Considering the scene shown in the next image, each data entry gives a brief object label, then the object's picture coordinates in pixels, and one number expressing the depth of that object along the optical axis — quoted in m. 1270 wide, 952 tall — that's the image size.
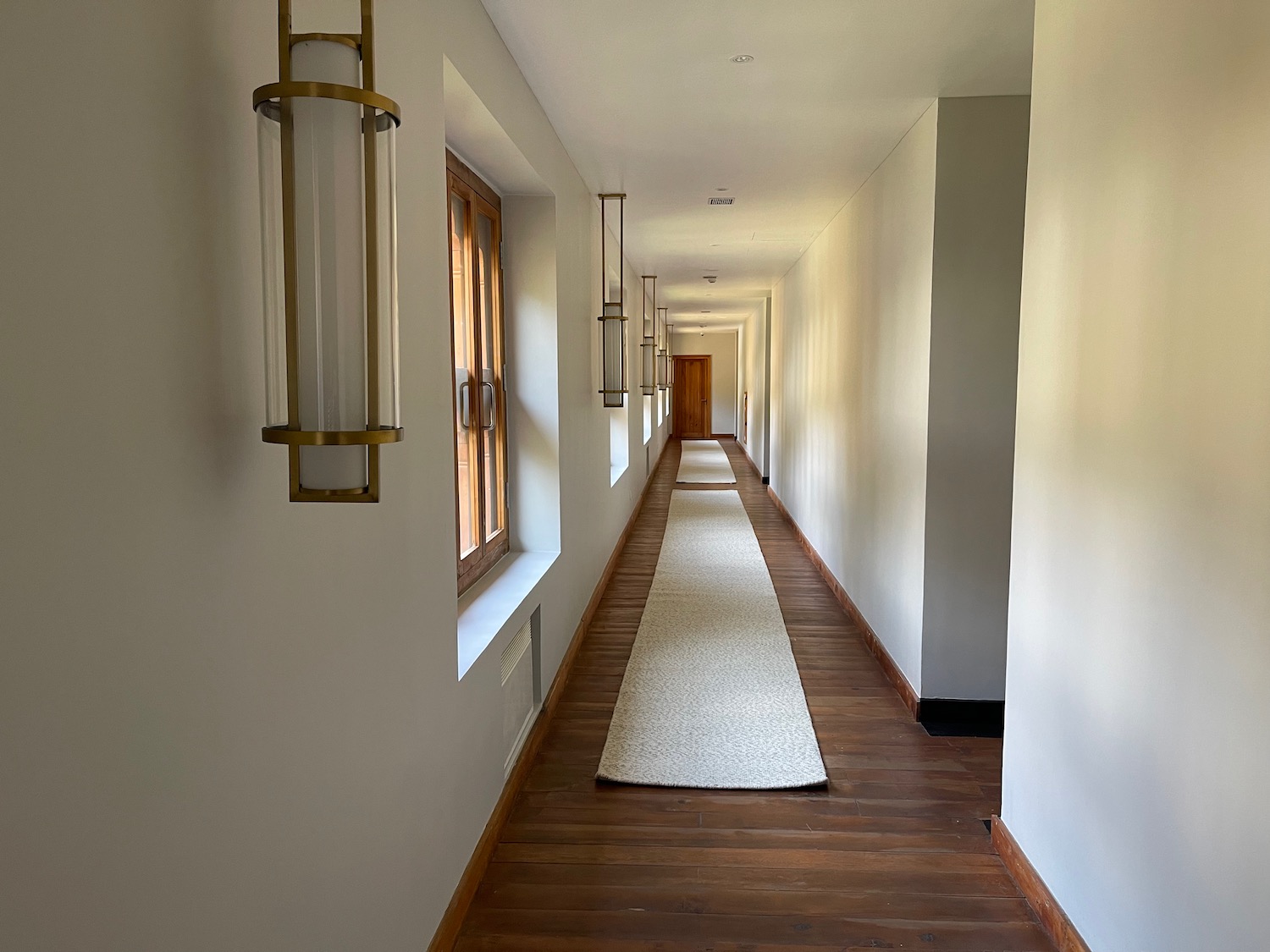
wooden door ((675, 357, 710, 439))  20.30
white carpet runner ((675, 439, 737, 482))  12.88
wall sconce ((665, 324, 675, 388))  15.21
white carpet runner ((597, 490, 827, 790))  3.34
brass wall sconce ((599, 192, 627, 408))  5.20
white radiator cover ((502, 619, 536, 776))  3.12
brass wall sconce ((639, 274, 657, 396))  9.73
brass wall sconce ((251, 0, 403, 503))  1.05
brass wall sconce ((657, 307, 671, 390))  13.29
